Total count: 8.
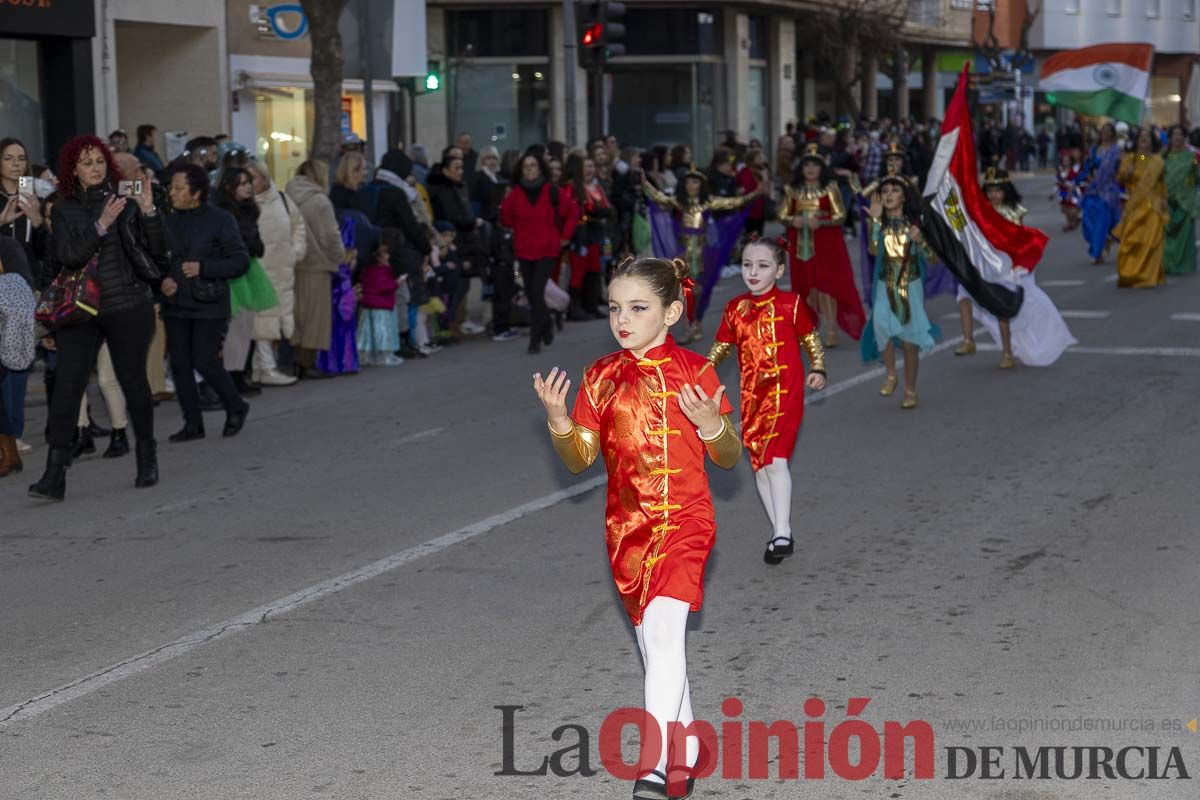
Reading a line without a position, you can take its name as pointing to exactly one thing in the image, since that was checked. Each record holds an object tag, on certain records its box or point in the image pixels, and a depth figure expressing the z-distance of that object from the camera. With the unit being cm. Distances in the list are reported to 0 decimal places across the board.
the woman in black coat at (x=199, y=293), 1120
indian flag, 2542
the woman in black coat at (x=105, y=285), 946
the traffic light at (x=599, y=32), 2153
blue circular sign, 2608
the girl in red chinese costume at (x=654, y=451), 486
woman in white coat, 1368
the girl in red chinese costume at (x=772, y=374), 768
